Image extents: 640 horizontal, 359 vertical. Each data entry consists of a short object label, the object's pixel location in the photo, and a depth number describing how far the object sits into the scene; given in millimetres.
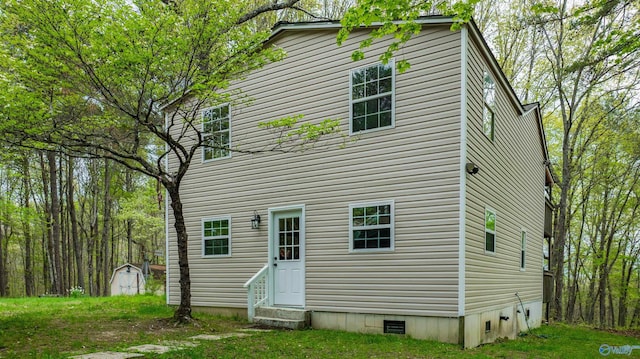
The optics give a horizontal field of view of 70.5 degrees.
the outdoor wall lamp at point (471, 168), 7246
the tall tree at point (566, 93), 16781
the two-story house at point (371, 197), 7371
